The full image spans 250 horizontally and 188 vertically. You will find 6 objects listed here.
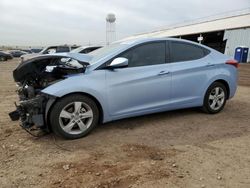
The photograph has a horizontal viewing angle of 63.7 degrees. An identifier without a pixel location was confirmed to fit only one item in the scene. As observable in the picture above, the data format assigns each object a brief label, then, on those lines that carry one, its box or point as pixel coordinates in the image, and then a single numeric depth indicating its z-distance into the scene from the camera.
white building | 19.05
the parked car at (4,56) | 27.22
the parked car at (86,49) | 9.71
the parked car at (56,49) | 12.49
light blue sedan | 3.06
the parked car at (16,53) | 37.91
